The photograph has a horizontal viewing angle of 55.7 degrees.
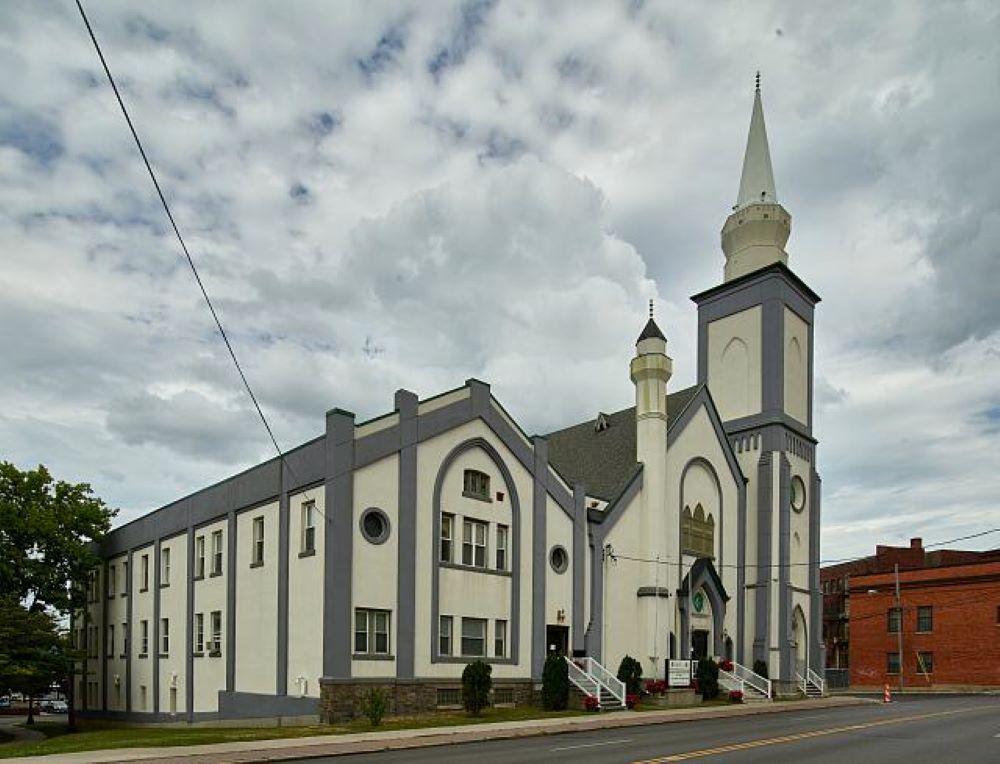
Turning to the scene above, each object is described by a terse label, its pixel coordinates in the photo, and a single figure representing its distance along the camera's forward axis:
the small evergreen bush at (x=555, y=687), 33.09
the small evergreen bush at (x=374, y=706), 26.12
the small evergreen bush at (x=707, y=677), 38.56
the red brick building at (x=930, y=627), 62.31
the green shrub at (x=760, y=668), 43.25
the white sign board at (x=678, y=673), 36.81
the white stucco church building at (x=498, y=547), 30.05
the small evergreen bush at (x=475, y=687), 29.91
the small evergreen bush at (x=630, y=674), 36.34
